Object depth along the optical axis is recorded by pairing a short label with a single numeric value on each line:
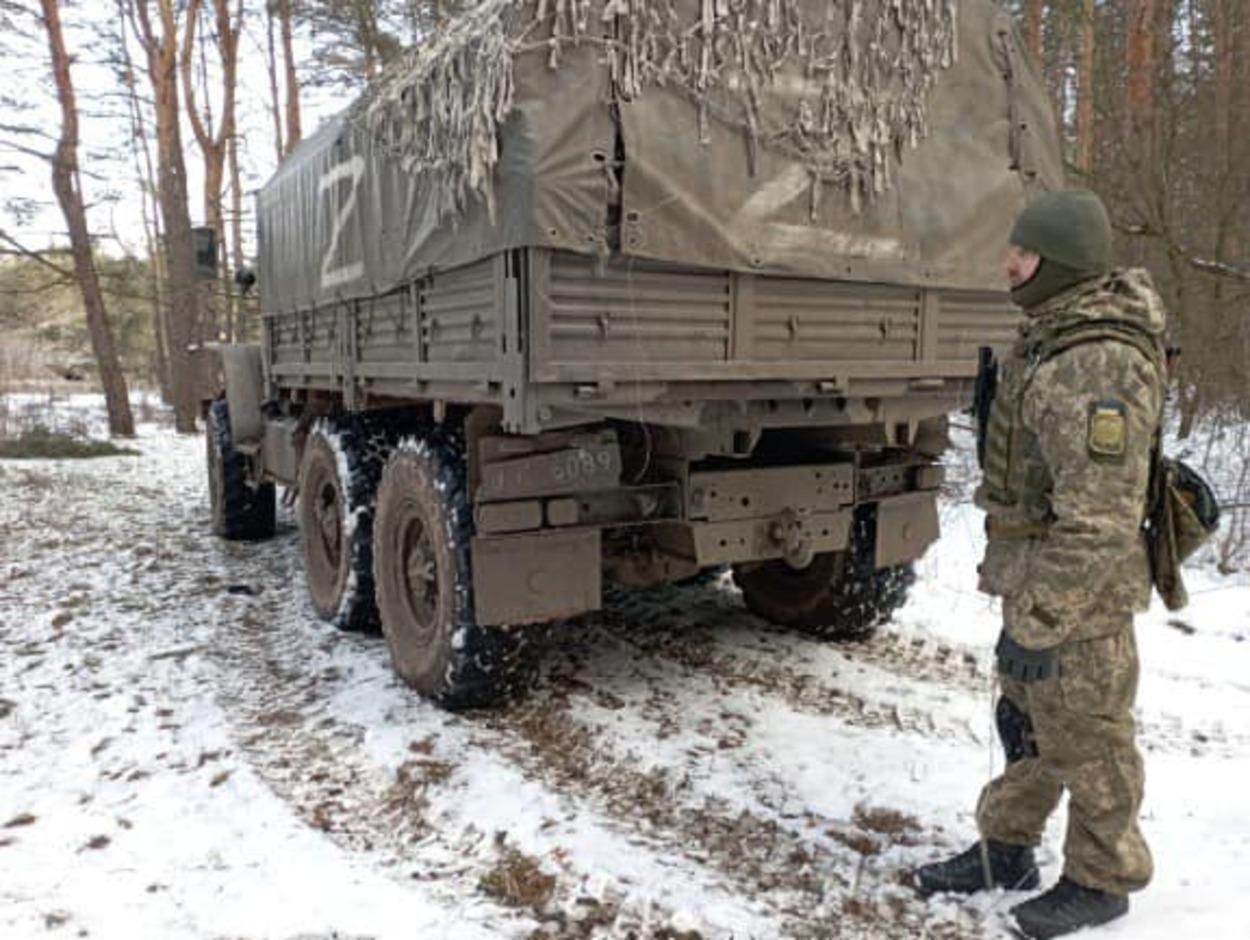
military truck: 3.13
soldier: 2.13
